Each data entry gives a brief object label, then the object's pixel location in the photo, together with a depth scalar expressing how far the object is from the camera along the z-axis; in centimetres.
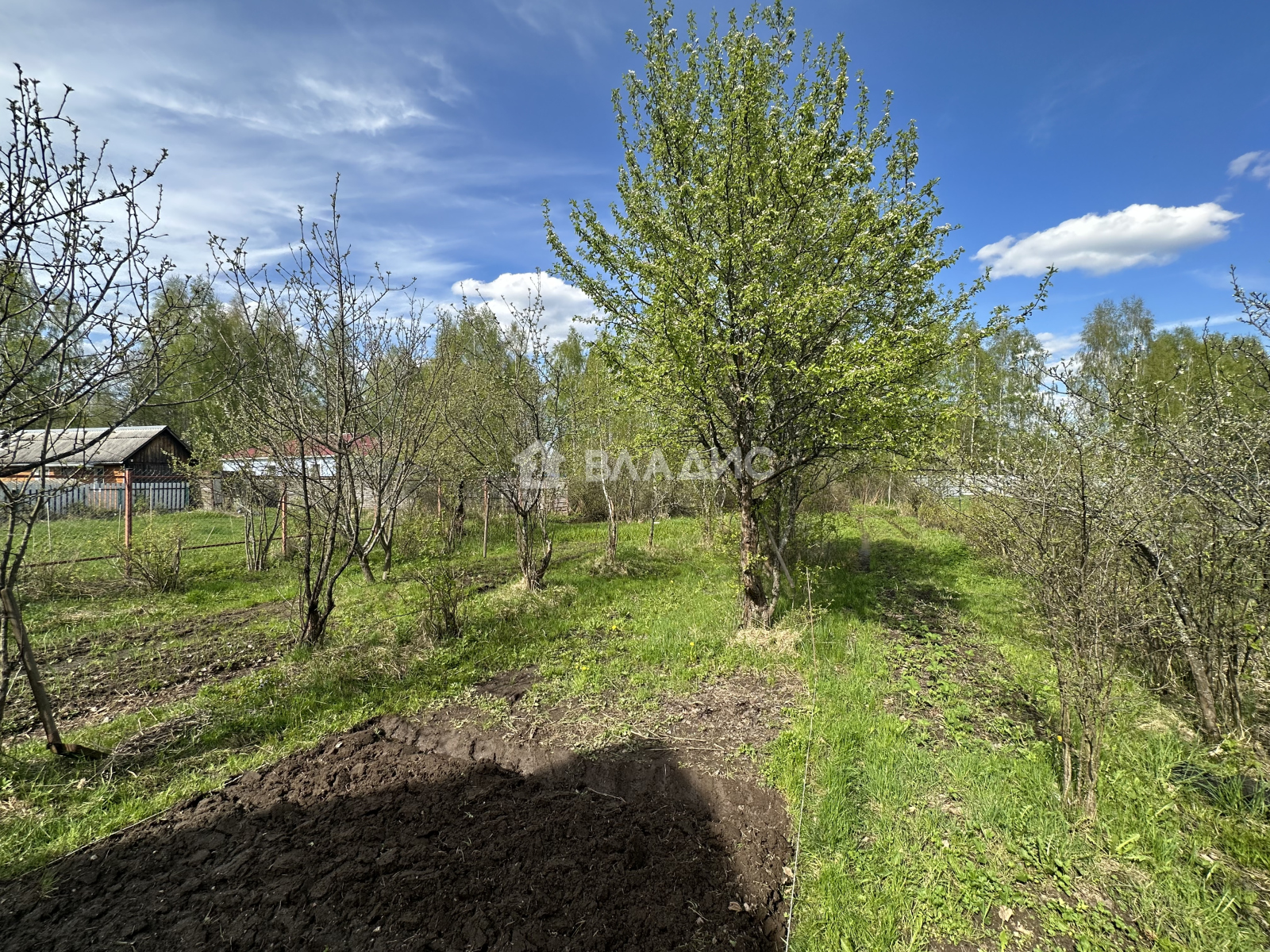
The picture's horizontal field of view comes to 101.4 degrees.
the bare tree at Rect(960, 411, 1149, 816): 283
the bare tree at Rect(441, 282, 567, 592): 768
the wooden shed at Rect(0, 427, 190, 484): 1755
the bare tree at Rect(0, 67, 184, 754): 255
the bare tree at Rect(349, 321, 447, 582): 588
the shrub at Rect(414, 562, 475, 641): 559
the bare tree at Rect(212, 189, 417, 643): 507
